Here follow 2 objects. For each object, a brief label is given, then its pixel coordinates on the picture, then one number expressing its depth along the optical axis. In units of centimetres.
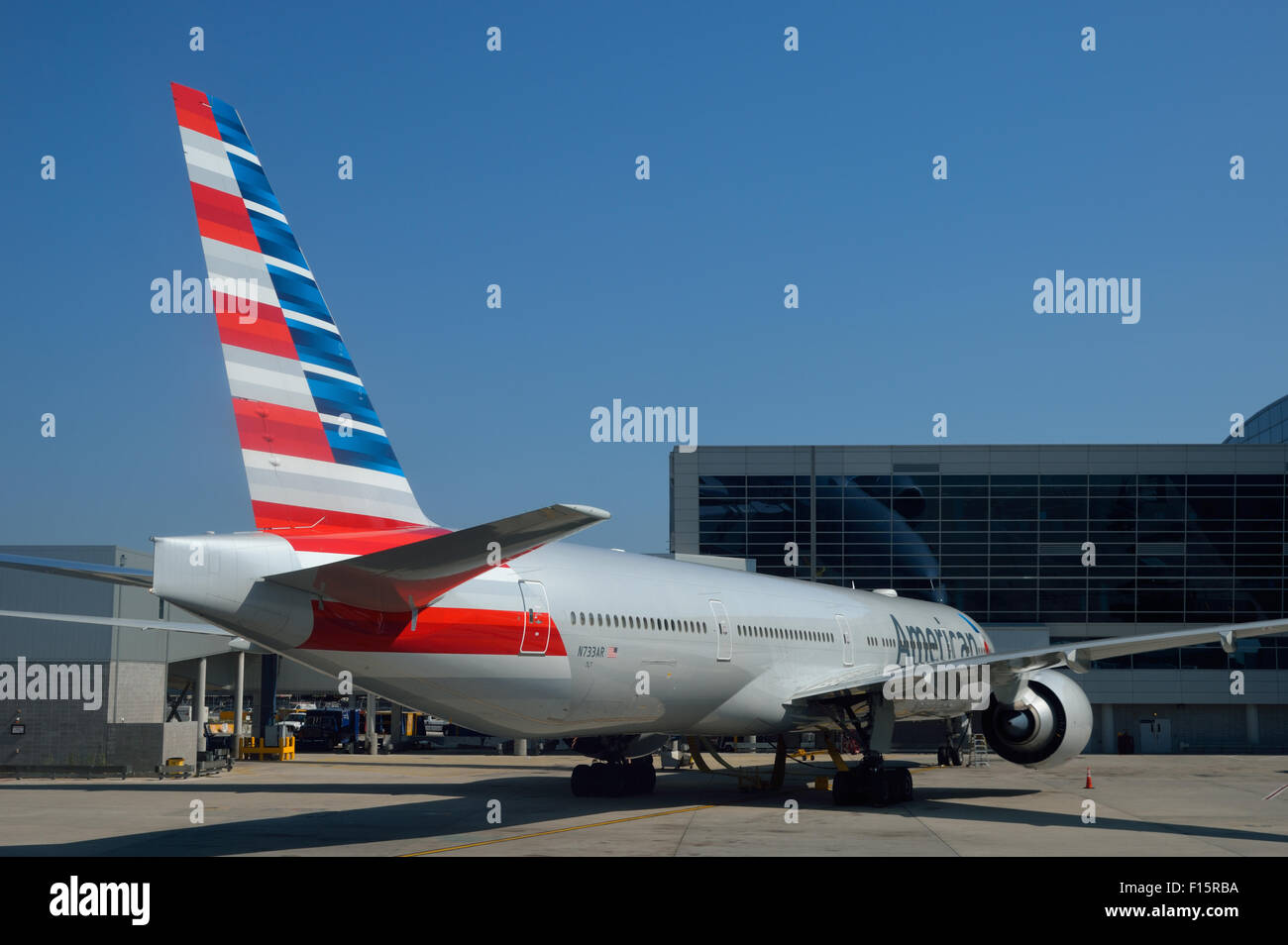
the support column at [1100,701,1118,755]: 4956
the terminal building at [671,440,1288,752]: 5025
